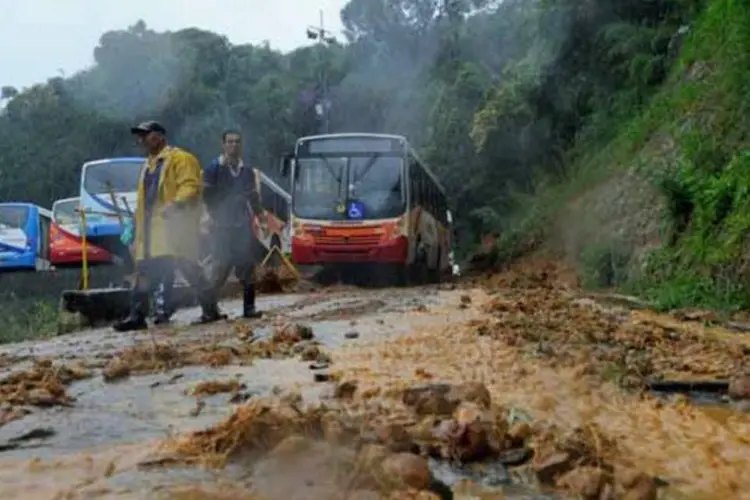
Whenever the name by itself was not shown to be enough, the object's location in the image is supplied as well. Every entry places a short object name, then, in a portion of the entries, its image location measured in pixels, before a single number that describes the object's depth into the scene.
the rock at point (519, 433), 3.16
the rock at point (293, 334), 6.32
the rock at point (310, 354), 5.52
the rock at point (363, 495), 2.56
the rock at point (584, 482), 2.69
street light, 38.22
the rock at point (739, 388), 4.24
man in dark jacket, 8.41
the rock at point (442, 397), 3.51
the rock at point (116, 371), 4.95
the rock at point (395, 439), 2.97
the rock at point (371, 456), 2.75
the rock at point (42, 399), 4.19
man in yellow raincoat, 7.67
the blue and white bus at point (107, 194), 23.02
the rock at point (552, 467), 2.86
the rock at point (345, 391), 4.12
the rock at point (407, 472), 2.67
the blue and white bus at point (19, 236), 26.59
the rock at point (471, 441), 3.03
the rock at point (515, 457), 3.01
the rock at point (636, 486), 2.64
